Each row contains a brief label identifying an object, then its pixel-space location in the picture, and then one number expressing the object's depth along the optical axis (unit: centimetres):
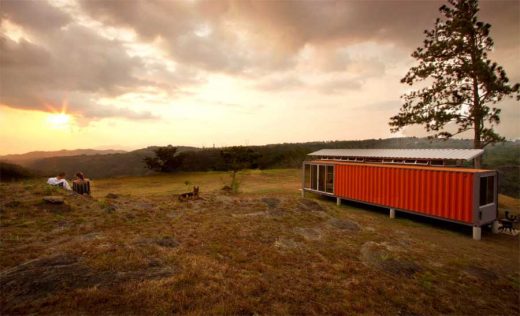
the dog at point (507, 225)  1095
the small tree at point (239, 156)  1941
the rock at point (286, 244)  754
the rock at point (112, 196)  1332
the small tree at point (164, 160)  3147
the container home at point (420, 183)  990
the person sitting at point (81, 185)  1183
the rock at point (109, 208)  941
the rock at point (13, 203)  829
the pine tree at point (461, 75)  1392
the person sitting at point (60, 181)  1091
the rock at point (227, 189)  1669
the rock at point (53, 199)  883
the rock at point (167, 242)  692
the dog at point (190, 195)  1316
